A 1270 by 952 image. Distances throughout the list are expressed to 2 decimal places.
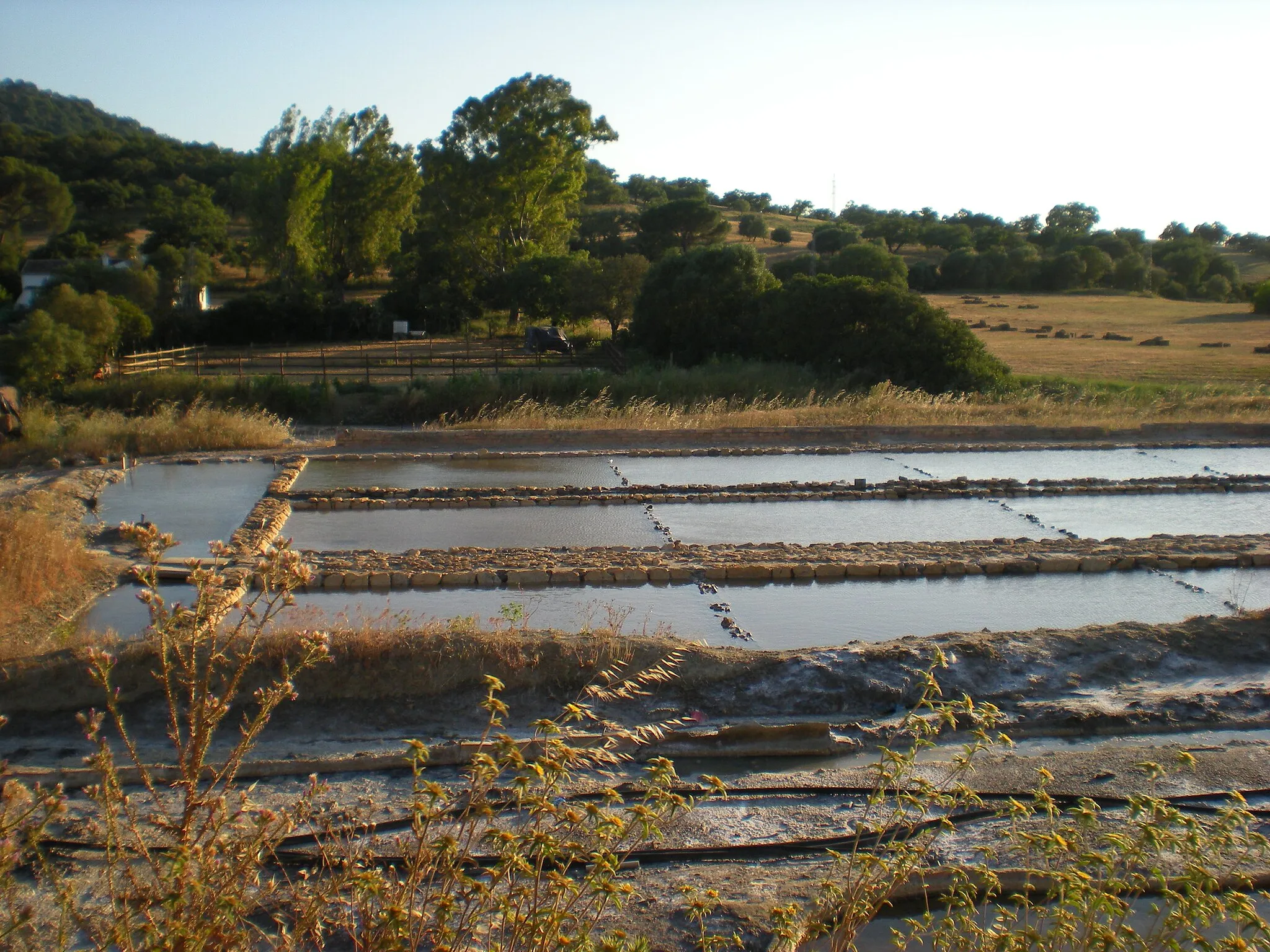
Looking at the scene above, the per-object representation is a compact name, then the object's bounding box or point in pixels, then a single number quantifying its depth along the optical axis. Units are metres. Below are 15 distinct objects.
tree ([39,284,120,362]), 26.16
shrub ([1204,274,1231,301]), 61.47
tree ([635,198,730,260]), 57.91
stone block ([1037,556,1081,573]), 9.65
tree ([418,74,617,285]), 47.62
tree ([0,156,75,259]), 56.94
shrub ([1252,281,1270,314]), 50.34
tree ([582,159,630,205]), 79.88
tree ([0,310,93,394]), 23.05
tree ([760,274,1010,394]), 24.84
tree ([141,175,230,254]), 53.00
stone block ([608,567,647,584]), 9.19
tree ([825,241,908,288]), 41.16
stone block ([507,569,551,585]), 9.09
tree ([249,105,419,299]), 51.41
